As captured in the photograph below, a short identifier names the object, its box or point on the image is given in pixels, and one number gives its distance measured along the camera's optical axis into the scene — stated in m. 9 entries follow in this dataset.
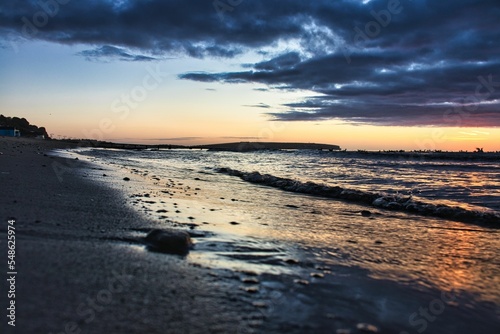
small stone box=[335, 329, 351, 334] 2.78
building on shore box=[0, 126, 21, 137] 75.03
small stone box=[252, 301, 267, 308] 3.12
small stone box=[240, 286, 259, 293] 3.44
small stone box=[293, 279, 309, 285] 3.79
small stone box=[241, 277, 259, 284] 3.70
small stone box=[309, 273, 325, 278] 4.05
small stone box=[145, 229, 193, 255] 4.54
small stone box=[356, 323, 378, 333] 2.85
